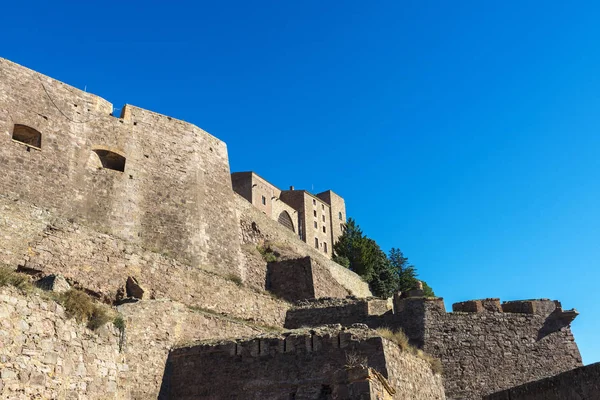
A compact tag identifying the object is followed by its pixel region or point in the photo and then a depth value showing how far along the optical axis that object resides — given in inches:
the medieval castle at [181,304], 429.7
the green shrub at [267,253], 1032.8
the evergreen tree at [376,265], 1576.0
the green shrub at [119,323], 488.1
